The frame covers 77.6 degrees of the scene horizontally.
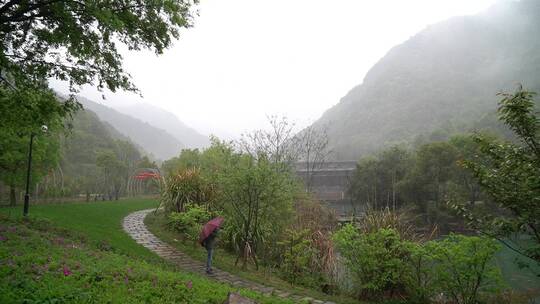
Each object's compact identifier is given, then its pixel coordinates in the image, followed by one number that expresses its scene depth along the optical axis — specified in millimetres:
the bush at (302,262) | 7066
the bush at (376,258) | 5848
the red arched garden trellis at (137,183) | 28636
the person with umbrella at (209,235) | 6258
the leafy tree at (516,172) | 3658
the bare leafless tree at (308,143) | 20022
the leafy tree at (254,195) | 6727
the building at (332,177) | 35594
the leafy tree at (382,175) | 23438
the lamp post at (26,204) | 8772
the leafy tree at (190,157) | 20150
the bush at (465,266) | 5020
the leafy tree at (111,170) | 24078
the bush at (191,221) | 8297
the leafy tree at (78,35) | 4531
